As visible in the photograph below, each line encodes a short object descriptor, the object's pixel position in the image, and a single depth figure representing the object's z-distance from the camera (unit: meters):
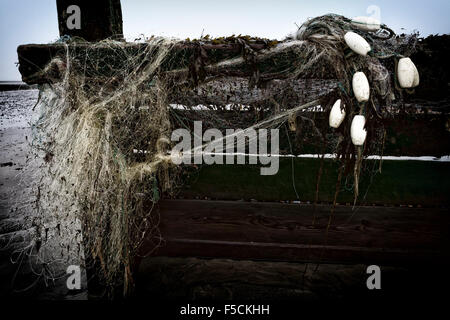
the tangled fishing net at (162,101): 2.25
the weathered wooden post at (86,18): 2.54
